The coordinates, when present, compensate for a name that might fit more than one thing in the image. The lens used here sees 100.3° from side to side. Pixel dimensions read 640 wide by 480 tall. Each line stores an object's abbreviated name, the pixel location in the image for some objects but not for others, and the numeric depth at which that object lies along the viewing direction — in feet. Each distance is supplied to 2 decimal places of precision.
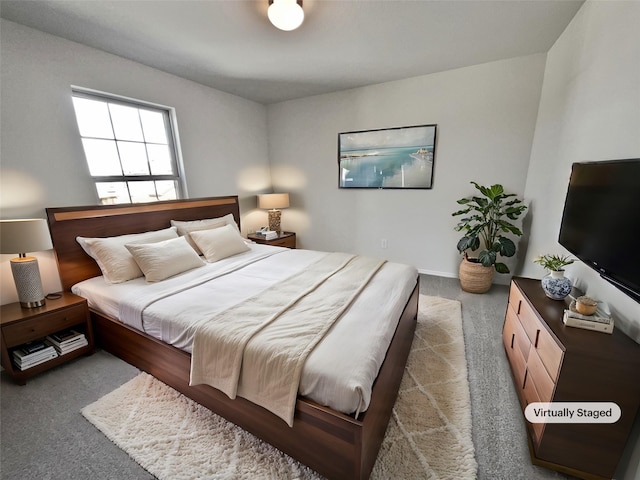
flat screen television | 3.92
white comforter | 3.80
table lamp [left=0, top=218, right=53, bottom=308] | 5.94
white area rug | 4.22
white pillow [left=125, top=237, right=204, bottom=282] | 7.28
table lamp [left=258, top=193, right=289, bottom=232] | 13.20
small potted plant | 5.15
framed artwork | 11.29
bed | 3.73
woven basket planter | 10.00
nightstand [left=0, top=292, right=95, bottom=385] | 5.90
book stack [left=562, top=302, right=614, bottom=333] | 4.10
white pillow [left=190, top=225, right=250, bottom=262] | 9.06
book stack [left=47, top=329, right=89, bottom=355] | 6.62
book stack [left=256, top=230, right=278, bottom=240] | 12.61
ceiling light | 5.62
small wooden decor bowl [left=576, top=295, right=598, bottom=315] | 4.29
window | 8.27
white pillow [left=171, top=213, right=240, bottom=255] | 9.52
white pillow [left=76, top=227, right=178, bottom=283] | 7.23
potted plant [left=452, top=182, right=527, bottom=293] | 9.68
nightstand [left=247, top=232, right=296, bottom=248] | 12.60
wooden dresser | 3.59
